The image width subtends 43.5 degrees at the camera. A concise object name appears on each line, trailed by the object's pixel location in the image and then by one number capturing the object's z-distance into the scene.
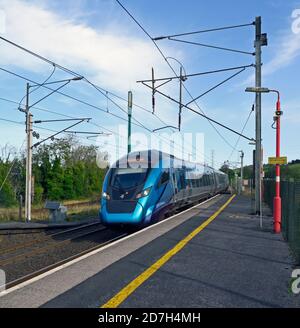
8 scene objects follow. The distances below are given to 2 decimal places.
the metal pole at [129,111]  25.10
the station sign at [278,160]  12.13
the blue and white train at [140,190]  12.49
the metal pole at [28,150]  22.44
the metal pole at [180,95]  17.67
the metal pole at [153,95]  17.14
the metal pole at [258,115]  17.16
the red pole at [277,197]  11.77
